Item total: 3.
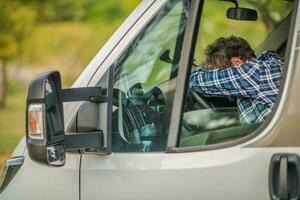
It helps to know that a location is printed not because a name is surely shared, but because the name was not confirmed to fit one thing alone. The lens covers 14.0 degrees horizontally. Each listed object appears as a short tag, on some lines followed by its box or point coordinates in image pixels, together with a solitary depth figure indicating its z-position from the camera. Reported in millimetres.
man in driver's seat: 5100
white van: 4490
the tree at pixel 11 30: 19512
